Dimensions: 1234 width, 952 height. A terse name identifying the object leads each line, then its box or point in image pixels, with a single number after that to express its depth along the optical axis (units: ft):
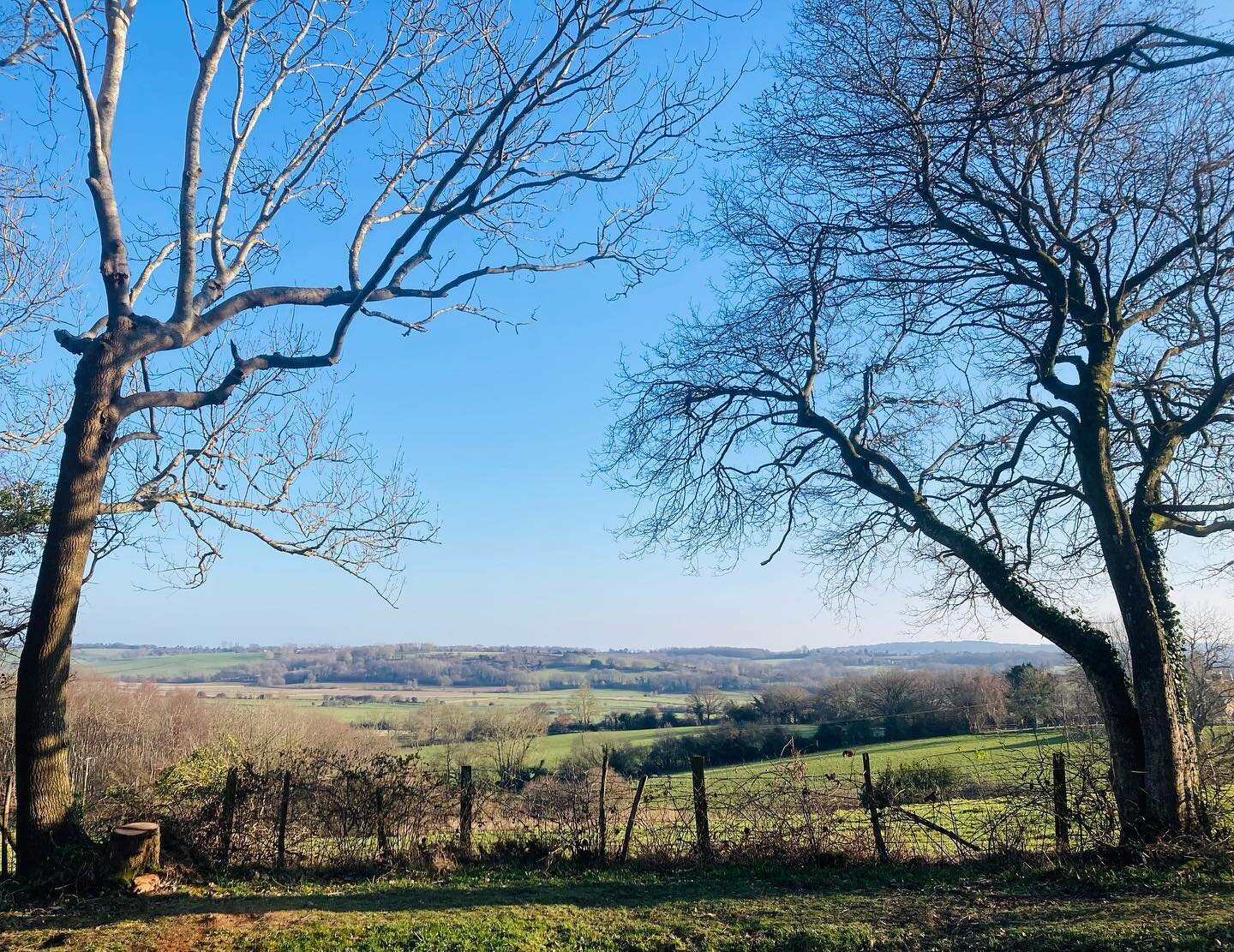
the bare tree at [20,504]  37.29
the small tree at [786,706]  98.40
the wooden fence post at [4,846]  26.61
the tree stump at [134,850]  25.53
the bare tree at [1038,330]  28.43
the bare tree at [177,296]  25.85
